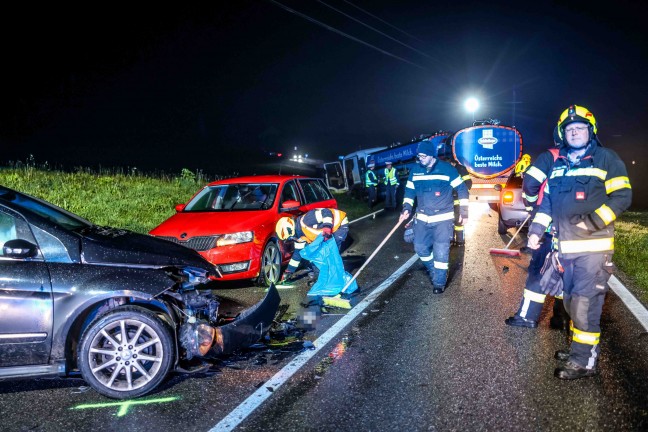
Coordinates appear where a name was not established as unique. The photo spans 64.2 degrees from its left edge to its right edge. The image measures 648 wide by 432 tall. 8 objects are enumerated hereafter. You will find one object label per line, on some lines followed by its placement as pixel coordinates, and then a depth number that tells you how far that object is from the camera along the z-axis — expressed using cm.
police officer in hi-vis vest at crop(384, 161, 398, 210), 1878
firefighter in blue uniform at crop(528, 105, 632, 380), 407
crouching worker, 653
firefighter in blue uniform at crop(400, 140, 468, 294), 695
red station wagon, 680
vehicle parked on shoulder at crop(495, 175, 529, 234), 1111
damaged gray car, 364
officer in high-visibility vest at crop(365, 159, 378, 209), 2037
